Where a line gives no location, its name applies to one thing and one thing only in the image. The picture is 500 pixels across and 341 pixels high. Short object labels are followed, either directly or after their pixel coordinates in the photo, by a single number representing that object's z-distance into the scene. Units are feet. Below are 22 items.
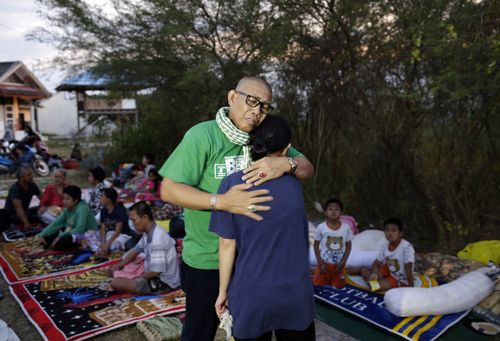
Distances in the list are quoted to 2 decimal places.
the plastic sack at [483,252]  14.94
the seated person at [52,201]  22.38
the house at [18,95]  71.99
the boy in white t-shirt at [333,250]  14.40
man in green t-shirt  5.57
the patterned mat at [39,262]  15.98
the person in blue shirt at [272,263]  5.50
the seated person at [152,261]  13.52
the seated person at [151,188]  27.91
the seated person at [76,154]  50.96
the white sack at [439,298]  11.89
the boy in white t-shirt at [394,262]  13.66
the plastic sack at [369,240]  16.88
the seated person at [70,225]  18.71
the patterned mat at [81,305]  11.64
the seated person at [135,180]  31.16
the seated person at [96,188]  22.35
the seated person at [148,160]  31.92
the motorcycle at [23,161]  40.86
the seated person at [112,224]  18.02
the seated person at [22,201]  22.15
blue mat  11.21
